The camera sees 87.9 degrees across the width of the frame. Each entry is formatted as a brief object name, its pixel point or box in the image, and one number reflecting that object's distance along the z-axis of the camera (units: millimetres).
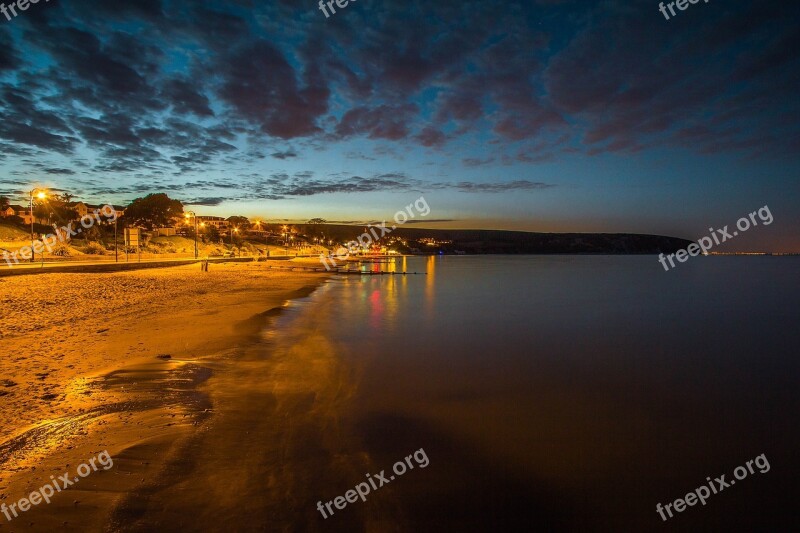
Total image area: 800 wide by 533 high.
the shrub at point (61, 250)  48156
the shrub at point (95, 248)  54312
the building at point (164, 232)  84500
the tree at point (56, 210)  72188
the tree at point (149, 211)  87875
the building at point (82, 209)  93338
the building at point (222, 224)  161850
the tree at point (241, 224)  161312
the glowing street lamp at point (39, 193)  35581
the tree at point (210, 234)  100375
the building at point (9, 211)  76200
